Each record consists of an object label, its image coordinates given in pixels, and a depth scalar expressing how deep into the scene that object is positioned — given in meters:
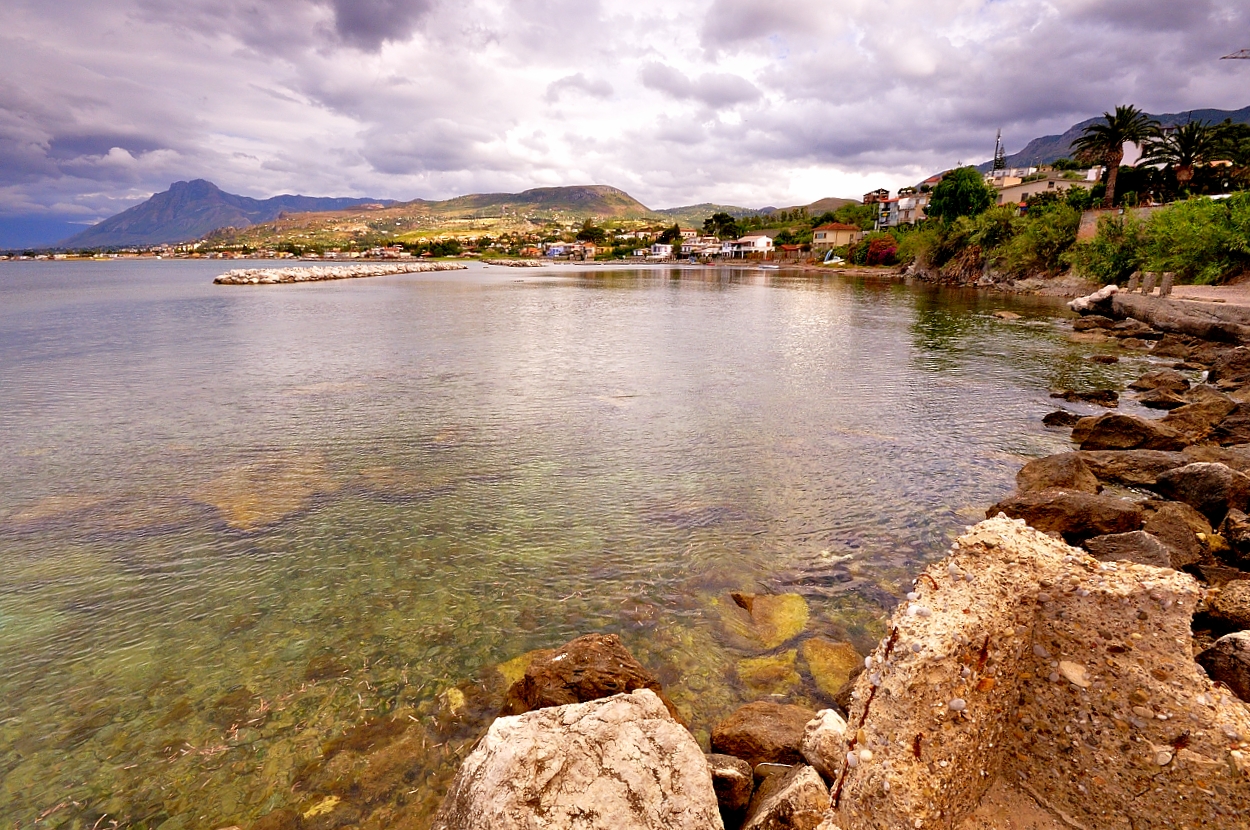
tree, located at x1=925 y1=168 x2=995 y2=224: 106.44
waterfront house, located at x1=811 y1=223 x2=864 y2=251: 173.94
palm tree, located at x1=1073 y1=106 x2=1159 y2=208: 70.12
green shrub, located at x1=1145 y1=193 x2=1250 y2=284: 42.94
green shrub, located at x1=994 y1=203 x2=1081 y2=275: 75.31
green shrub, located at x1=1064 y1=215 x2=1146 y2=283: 57.59
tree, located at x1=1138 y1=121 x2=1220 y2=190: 68.69
